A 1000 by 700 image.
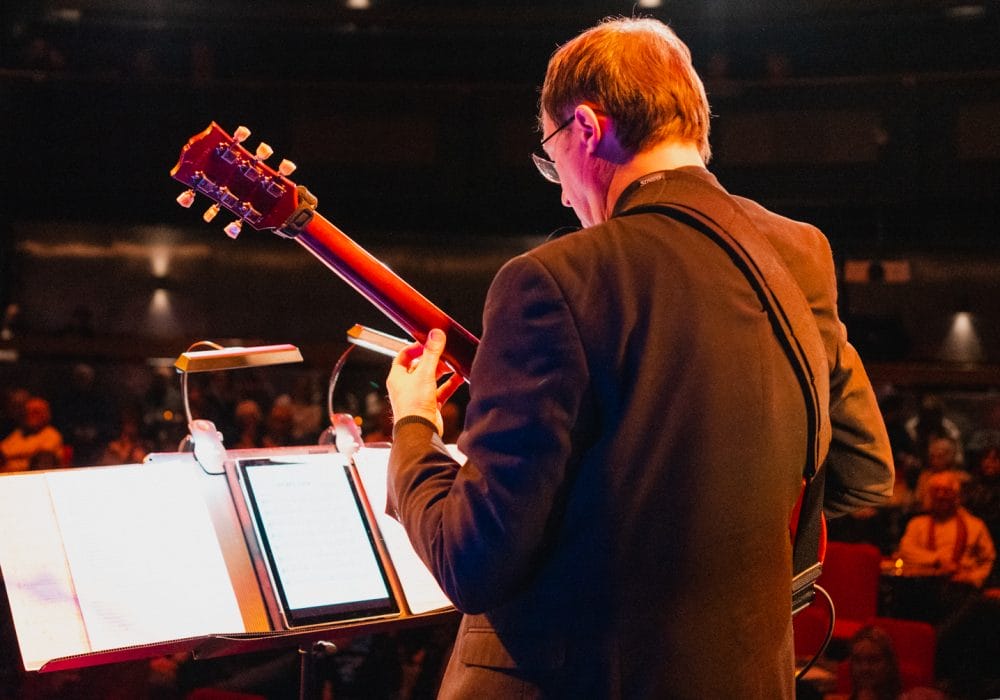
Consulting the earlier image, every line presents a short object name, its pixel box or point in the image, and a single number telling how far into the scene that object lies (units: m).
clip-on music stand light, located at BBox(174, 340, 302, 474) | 1.88
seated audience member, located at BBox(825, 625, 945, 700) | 3.95
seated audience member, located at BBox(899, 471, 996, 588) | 5.50
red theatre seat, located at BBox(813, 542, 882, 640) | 5.19
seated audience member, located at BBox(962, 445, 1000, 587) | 5.92
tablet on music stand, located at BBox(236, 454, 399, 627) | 1.85
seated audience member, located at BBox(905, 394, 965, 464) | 7.33
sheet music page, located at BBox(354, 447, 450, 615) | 1.97
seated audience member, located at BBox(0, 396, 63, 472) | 6.83
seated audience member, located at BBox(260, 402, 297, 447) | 7.24
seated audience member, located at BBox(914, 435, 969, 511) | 5.93
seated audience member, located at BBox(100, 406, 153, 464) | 6.95
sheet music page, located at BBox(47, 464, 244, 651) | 1.67
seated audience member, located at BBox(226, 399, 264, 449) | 7.06
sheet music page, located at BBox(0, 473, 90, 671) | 1.59
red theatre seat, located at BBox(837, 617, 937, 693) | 4.33
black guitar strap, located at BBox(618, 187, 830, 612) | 1.25
